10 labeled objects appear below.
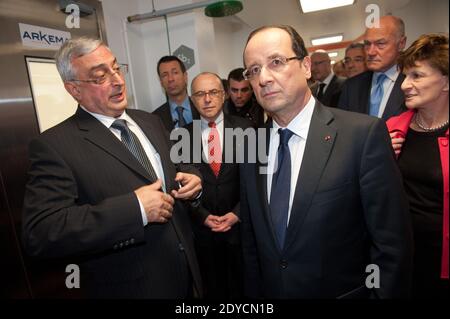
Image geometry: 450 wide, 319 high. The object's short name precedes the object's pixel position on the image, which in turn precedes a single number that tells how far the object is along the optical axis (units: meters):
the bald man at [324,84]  2.95
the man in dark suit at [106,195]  1.06
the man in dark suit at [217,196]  2.13
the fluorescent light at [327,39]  7.77
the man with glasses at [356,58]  3.45
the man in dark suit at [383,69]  1.94
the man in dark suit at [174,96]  2.80
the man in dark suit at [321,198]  1.08
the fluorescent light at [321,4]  4.30
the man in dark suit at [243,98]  2.89
